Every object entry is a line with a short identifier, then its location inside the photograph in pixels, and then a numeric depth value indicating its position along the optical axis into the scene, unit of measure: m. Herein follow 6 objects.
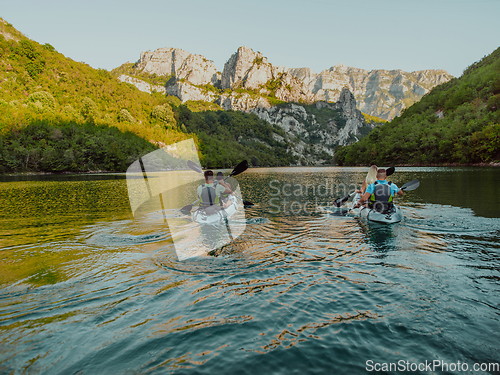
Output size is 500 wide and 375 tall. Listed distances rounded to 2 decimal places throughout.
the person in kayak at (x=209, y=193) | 13.97
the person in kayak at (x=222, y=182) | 16.09
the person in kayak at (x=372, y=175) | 16.36
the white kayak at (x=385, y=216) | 13.95
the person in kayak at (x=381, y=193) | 14.01
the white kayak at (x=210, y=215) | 14.02
